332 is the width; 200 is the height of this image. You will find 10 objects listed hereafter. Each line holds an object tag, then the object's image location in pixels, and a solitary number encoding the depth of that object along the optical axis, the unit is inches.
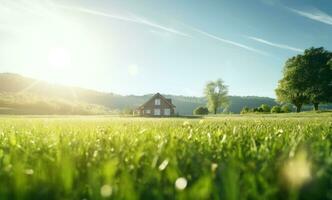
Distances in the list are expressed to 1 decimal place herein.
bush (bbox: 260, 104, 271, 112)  3651.6
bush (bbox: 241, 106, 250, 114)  3688.5
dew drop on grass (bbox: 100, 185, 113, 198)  31.3
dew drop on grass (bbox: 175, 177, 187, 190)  36.0
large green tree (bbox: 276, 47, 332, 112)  2932.1
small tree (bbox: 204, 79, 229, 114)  4958.2
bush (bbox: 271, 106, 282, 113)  3472.0
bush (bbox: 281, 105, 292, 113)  3575.3
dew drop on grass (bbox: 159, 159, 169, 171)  60.4
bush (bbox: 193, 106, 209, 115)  4424.2
